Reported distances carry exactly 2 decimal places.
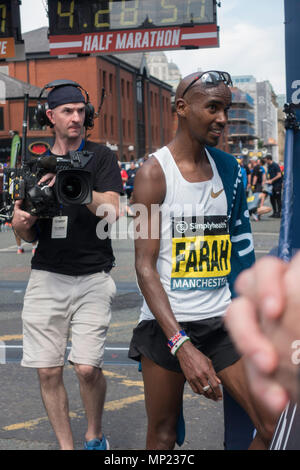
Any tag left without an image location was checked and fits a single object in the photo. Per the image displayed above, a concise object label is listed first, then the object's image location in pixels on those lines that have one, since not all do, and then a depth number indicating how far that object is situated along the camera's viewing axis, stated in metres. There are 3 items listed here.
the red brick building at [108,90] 58.53
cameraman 3.73
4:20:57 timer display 11.91
